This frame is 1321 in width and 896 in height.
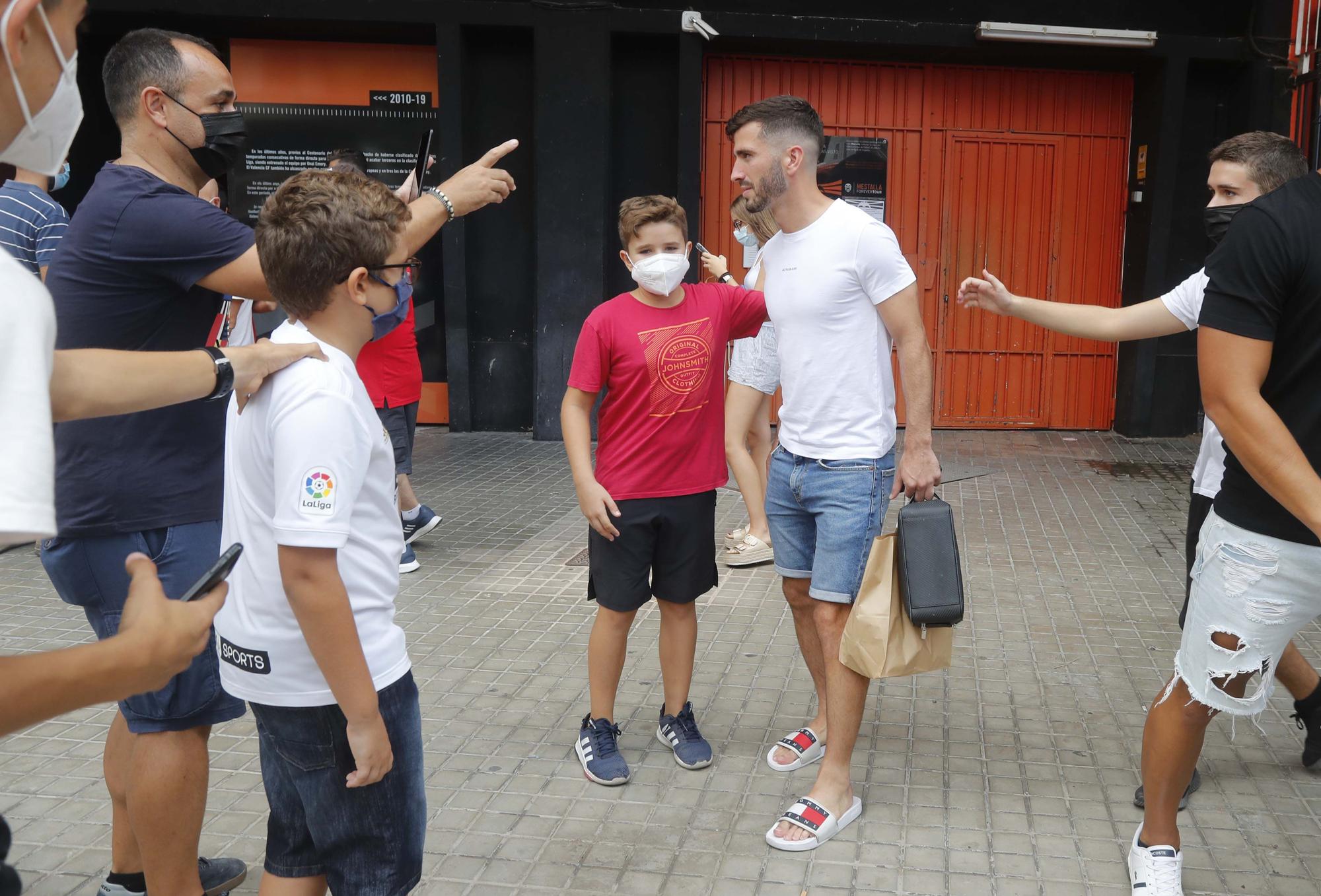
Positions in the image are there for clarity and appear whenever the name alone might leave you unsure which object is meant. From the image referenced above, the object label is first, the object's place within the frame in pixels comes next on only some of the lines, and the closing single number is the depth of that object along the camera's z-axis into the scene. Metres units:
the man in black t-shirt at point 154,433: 2.51
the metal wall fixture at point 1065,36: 9.20
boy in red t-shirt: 3.59
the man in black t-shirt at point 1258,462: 2.51
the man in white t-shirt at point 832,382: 3.32
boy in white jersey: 1.96
